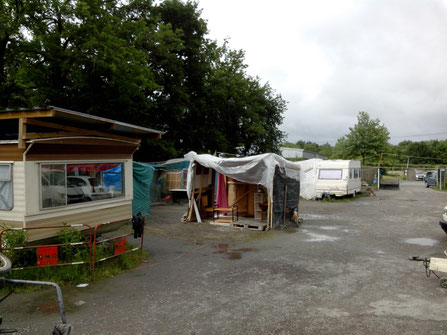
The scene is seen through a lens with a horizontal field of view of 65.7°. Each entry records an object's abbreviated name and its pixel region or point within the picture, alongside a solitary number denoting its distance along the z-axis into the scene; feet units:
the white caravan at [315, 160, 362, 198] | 73.47
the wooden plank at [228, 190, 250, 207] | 45.27
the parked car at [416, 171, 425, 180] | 163.81
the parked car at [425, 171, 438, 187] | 112.57
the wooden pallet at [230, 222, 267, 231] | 39.86
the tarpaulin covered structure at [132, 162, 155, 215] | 47.60
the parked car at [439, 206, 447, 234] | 31.58
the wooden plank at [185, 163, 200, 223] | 44.01
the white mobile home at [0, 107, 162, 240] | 21.70
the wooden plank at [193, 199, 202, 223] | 44.21
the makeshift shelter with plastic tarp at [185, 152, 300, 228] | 39.68
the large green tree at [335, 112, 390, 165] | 140.36
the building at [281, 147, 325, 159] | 183.32
